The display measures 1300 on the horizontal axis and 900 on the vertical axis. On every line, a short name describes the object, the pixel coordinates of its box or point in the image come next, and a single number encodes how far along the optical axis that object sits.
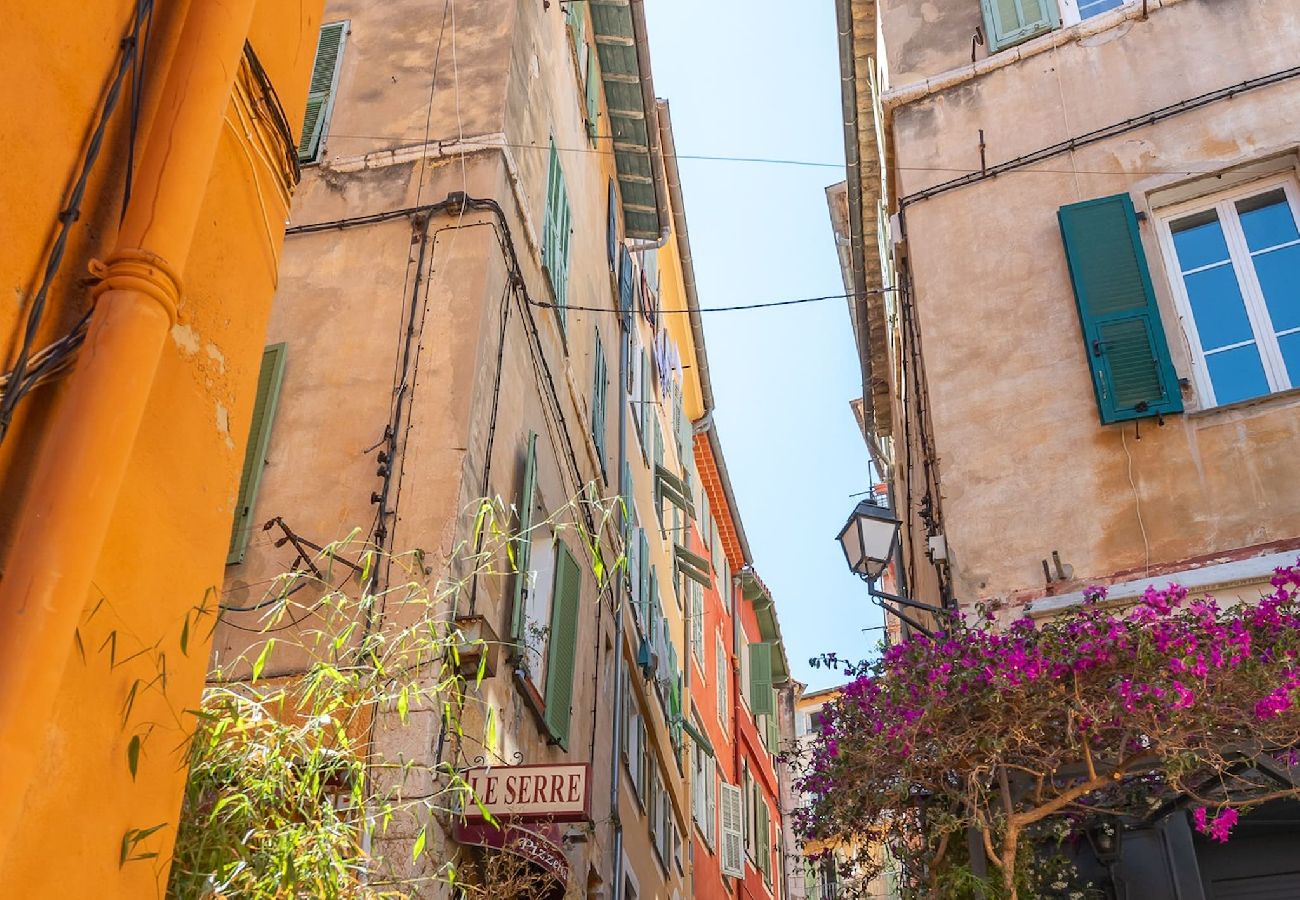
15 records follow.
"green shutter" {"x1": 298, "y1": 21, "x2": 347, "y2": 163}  9.99
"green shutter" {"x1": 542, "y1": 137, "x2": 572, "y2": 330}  10.90
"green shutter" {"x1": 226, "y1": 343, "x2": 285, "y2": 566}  7.89
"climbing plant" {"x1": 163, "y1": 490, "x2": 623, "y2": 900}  3.96
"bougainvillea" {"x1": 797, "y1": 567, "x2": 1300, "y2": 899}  5.96
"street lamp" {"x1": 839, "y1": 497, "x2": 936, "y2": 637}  8.27
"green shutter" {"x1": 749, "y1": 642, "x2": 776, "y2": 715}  27.13
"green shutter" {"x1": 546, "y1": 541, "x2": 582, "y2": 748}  9.20
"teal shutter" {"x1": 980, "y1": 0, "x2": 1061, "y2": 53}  10.45
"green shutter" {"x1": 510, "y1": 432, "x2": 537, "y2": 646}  8.22
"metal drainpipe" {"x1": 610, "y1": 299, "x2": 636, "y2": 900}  11.43
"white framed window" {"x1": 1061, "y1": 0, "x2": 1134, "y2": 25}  10.36
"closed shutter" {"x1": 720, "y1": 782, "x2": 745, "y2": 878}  21.28
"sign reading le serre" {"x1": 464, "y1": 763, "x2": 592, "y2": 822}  6.63
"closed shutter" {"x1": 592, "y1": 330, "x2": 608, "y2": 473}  12.83
